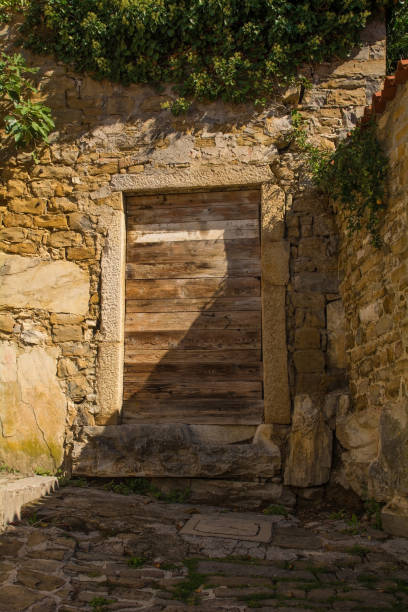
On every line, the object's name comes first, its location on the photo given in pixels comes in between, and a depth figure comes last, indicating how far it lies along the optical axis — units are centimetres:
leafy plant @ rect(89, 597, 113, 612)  241
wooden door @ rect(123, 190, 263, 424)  445
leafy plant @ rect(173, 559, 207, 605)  251
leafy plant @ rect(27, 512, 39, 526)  346
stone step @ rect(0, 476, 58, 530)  340
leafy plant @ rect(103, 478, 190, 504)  411
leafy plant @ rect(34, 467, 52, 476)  432
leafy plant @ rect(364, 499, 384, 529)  344
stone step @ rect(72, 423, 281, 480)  410
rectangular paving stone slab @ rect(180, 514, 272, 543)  338
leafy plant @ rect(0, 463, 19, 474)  435
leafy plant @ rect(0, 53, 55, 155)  472
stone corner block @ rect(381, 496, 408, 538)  319
